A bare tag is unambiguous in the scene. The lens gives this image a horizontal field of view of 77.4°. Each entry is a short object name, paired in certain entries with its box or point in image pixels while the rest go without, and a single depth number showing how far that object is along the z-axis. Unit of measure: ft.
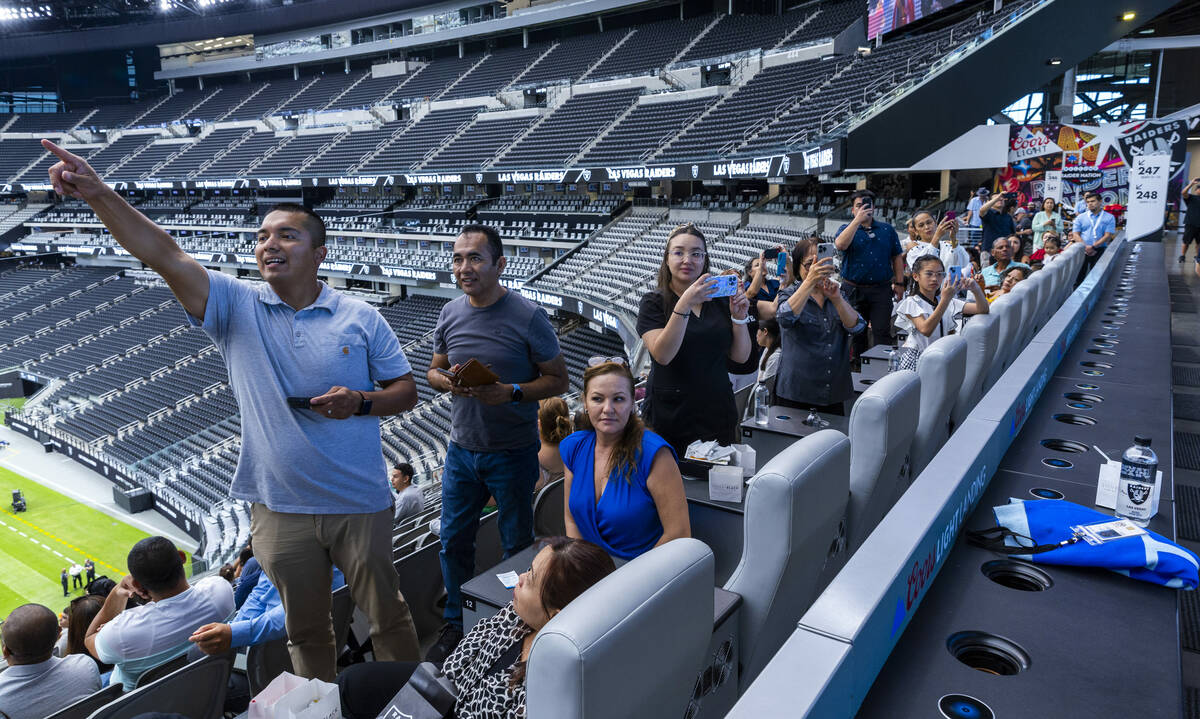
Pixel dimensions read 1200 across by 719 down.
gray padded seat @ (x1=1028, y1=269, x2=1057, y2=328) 18.21
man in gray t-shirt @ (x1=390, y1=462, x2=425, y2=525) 20.38
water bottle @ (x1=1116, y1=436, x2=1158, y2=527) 7.11
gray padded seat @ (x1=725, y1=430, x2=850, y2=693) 6.31
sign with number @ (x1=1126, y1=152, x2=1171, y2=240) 36.99
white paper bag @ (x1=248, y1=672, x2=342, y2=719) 6.78
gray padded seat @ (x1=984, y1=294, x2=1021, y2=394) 13.55
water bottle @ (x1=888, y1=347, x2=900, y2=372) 15.80
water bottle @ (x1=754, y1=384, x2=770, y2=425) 12.64
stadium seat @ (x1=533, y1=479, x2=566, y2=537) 12.28
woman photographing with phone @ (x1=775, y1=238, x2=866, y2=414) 13.62
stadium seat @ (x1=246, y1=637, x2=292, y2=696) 9.92
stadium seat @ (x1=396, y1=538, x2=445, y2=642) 12.41
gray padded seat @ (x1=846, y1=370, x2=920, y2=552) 7.92
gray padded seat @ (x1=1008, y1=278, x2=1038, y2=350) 15.56
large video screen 62.49
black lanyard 6.59
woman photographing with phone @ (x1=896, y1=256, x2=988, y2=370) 15.37
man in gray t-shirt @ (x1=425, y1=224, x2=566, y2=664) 10.76
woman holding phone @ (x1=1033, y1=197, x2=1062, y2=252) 34.86
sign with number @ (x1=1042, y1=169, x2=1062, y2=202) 50.01
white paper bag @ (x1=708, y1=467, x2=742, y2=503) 9.60
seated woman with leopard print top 6.26
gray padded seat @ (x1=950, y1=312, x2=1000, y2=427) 11.93
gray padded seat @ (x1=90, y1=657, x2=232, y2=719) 8.56
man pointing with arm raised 7.79
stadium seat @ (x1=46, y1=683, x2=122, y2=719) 9.64
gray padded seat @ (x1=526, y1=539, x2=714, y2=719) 3.99
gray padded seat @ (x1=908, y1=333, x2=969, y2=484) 9.83
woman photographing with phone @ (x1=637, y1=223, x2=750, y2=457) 11.16
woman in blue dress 8.70
